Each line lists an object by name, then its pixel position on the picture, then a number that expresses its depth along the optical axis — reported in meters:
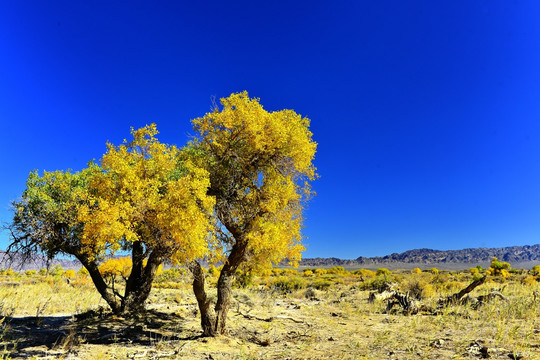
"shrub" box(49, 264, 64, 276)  33.19
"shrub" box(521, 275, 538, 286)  22.75
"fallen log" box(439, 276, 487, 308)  14.55
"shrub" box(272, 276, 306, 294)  28.98
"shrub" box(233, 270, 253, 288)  25.94
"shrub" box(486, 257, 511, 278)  40.91
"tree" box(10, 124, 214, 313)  9.04
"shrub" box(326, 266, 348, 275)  59.62
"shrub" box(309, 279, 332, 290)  30.55
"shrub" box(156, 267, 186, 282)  32.97
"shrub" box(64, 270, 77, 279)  41.42
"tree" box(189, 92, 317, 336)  11.07
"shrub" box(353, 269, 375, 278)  49.82
